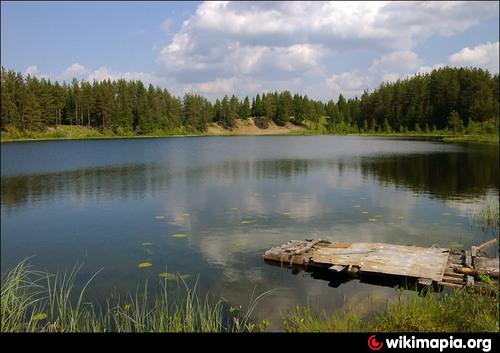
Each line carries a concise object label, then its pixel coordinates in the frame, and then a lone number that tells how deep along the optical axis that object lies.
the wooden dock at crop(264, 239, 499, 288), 13.47
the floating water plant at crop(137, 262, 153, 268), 15.87
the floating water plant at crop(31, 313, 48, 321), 11.06
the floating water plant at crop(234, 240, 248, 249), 18.16
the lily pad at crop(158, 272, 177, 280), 14.58
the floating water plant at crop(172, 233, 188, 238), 19.91
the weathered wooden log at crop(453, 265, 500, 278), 13.33
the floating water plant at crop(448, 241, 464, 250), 17.78
